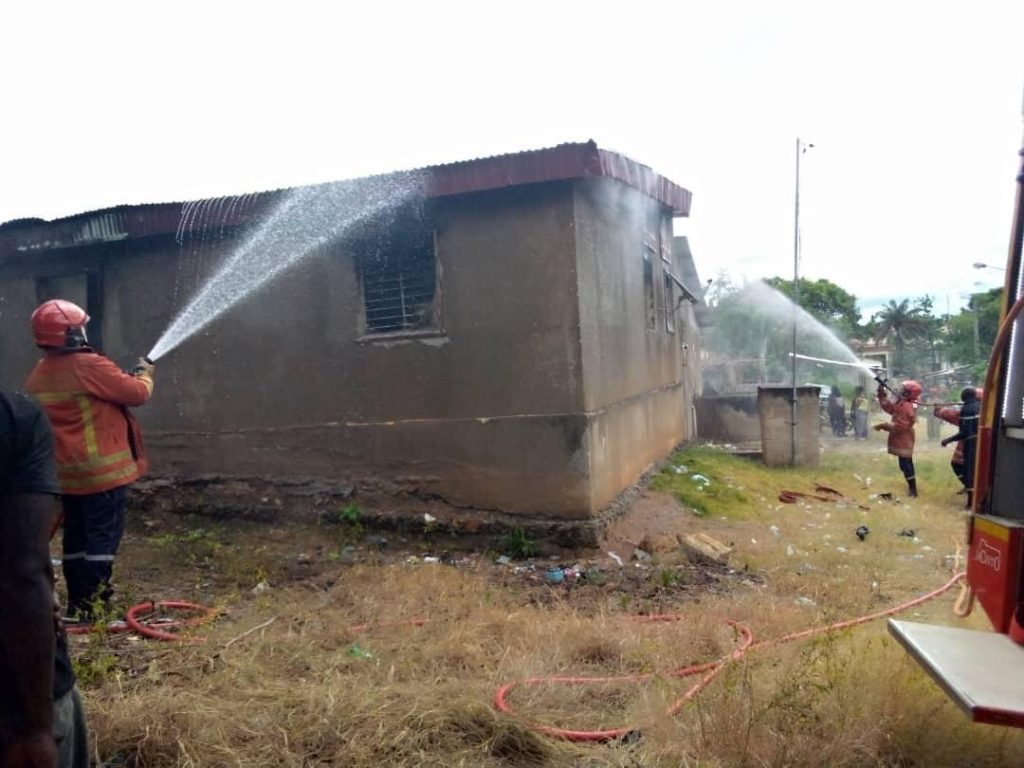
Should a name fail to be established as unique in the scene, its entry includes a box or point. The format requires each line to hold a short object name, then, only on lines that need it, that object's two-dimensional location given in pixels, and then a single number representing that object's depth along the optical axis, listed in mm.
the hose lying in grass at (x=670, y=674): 3166
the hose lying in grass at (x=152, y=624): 4345
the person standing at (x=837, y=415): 19891
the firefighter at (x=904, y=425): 10359
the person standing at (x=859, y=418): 18359
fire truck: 2744
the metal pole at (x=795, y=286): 11586
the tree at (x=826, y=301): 43094
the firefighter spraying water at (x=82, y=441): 4719
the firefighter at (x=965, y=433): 8922
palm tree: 48188
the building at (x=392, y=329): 6586
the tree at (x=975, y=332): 34031
